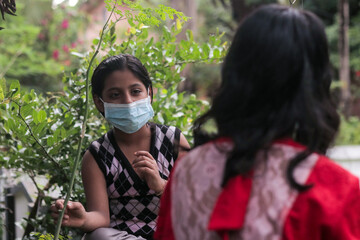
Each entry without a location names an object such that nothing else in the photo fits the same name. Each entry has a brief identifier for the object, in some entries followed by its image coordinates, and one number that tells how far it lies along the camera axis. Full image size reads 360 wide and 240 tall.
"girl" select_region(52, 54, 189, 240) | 2.51
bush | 2.85
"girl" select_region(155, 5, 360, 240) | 1.44
